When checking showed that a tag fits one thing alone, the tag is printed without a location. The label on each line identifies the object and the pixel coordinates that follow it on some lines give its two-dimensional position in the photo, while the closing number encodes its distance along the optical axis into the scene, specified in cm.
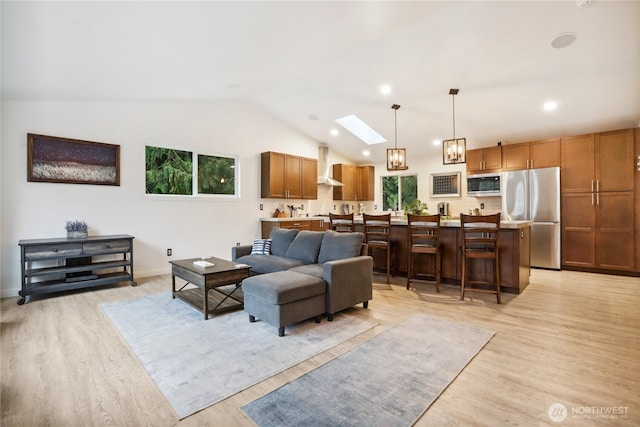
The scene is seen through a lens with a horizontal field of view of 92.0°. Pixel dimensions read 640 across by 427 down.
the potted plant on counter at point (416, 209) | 498
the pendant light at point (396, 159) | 506
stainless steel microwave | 618
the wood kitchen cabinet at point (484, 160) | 616
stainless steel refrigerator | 553
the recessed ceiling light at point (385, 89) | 519
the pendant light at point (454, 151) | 437
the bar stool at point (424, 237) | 420
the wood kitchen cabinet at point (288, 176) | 658
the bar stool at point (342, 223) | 509
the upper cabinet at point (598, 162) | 497
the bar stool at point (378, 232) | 466
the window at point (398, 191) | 793
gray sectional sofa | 279
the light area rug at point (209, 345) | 199
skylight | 689
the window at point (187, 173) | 536
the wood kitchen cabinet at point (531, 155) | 560
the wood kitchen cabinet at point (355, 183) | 834
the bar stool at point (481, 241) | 373
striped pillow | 454
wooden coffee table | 320
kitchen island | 400
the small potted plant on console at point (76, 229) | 428
